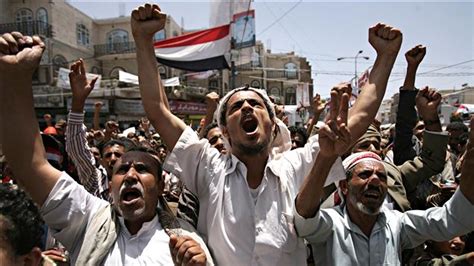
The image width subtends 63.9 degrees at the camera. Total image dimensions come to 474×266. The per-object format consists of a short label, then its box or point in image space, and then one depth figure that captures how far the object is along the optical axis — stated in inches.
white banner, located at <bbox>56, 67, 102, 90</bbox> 672.4
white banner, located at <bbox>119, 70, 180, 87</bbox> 758.5
